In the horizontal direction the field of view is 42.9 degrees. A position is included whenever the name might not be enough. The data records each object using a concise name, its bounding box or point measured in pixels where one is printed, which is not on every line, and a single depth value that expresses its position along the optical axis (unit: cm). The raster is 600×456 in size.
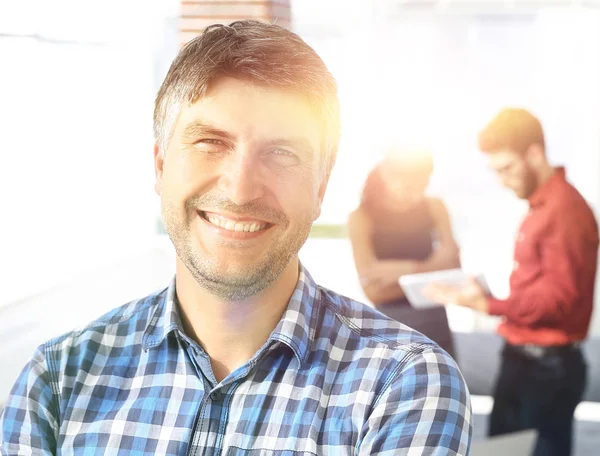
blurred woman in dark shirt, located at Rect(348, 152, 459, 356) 245
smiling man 114
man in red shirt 243
